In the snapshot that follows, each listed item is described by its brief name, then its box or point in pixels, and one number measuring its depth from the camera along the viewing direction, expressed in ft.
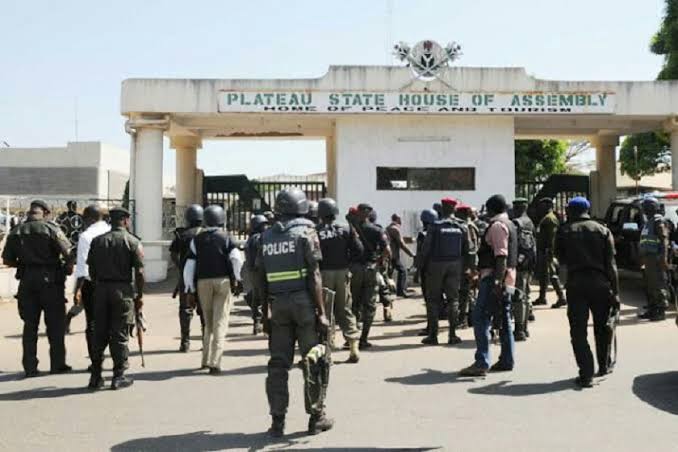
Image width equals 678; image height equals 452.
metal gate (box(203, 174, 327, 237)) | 67.05
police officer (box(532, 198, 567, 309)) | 38.93
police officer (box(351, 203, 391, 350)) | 29.40
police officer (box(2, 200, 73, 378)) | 25.22
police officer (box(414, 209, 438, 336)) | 29.99
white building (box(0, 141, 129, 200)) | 168.96
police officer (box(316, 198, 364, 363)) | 26.37
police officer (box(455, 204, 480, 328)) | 32.19
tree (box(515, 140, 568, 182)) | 111.34
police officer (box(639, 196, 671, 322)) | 35.19
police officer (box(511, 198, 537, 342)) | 30.48
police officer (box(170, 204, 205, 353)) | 28.50
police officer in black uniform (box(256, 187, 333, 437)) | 17.75
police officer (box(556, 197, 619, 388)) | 22.44
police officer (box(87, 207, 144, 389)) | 22.84
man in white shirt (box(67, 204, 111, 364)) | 25.25
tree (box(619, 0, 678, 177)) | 91.97
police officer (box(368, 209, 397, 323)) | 36.19
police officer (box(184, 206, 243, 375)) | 25.40
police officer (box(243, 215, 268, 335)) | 32.12
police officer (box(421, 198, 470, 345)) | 29.58
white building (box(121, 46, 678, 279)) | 52.21
